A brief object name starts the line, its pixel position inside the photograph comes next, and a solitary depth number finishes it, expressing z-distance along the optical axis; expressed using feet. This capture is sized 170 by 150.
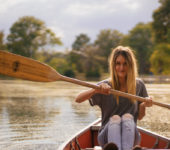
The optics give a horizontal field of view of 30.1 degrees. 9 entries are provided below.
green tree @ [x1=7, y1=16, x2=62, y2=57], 154.30
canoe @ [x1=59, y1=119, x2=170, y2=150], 11.68
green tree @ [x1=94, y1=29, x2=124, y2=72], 163.53
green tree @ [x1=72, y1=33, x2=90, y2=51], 216.95
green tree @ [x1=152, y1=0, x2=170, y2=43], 98.23
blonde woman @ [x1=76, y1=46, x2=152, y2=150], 9.55
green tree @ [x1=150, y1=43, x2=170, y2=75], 88.58
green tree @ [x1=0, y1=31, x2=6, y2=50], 151.53
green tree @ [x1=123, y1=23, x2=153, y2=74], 153.62
